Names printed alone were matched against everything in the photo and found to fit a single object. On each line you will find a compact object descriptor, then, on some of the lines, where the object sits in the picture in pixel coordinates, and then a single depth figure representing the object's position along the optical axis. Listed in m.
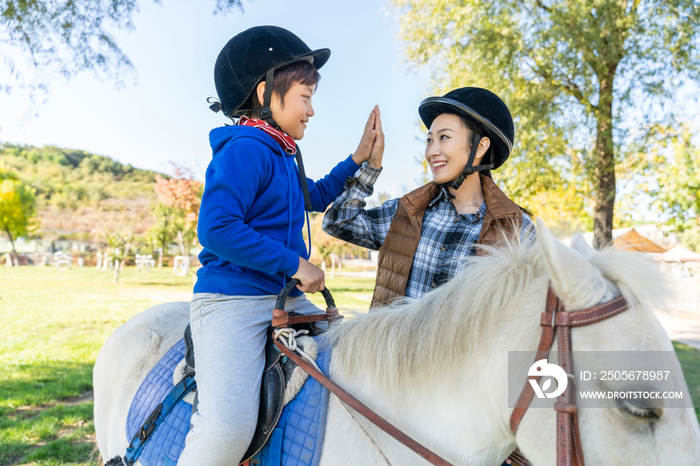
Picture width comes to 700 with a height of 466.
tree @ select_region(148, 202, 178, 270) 34.19
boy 1.54
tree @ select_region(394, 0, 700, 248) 7.11
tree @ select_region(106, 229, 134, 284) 24.80
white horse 1.10
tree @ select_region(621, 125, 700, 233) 7.91
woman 2.30
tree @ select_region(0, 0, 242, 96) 4.89
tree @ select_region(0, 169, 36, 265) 39.62
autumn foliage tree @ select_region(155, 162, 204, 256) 22.50
